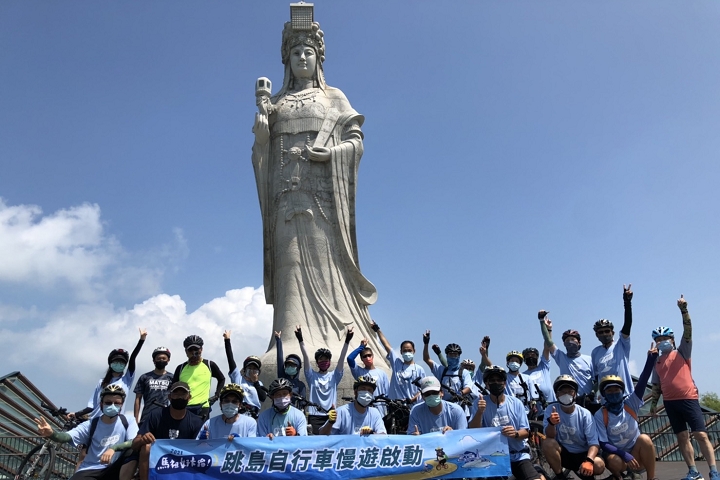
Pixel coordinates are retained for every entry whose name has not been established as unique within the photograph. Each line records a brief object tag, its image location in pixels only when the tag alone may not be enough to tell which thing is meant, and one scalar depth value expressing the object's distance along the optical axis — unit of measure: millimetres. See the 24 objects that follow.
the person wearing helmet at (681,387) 7723
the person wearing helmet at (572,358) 8875
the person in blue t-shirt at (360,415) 7160
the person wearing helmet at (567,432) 6914
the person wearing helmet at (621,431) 6840
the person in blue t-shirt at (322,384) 9594
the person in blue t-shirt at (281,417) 7141
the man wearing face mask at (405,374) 9875
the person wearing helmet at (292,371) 9531
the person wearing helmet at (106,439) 6633
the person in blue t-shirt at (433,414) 6992
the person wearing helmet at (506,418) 6766
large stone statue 15125
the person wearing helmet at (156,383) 8086
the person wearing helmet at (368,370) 9586
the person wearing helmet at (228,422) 6879
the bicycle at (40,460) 8453
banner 6625
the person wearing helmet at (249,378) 9266
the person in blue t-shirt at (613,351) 8594
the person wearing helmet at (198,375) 8094
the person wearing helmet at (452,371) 10320
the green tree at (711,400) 49969
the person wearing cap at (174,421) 6809
